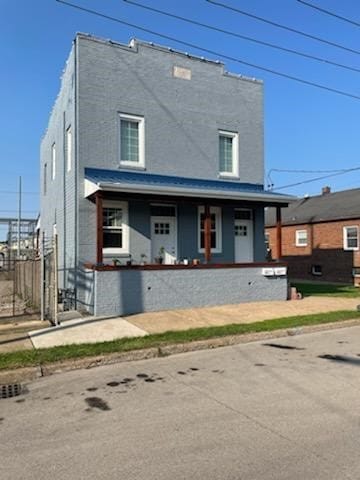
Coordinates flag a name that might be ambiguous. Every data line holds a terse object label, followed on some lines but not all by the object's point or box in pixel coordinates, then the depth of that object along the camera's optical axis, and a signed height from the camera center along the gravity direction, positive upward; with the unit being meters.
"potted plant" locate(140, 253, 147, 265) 14.84 -0.15
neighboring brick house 25.86 +0.90
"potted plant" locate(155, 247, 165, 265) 15.19 -0.05
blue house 13.49 +2.48
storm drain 6.28 -1.98
